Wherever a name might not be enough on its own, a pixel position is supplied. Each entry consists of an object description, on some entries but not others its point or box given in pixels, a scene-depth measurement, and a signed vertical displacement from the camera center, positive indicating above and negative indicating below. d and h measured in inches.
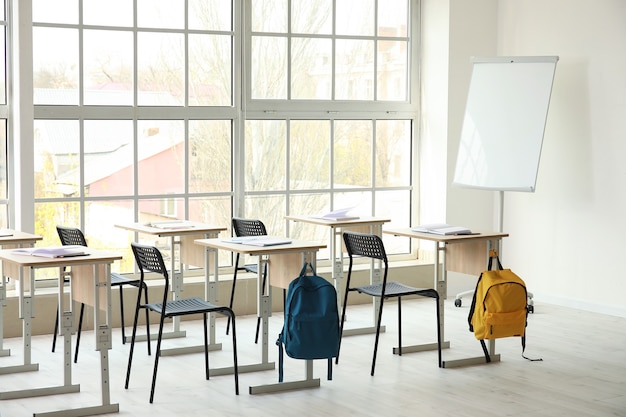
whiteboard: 292.2 +17.6
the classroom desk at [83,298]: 181.6 -24.3
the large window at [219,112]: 274.5 +20.1
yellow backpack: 221.3 -29.9
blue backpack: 197.3 -29.5
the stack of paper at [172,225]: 244.1 -12.7
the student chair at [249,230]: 247.7 -14.0
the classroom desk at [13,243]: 216.5 -15.5
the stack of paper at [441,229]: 233.6 -12.8
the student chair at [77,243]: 224.5 -16.4
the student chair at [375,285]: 223.0 -26.3
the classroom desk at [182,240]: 238.2 -16.6
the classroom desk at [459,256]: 230.4 -19.4
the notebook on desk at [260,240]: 209.9 -14.3
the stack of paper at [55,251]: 185.2 -15.1
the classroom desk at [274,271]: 204.1 -21.2
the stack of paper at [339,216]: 265.3 -10.9
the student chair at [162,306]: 197.9 -27.9
